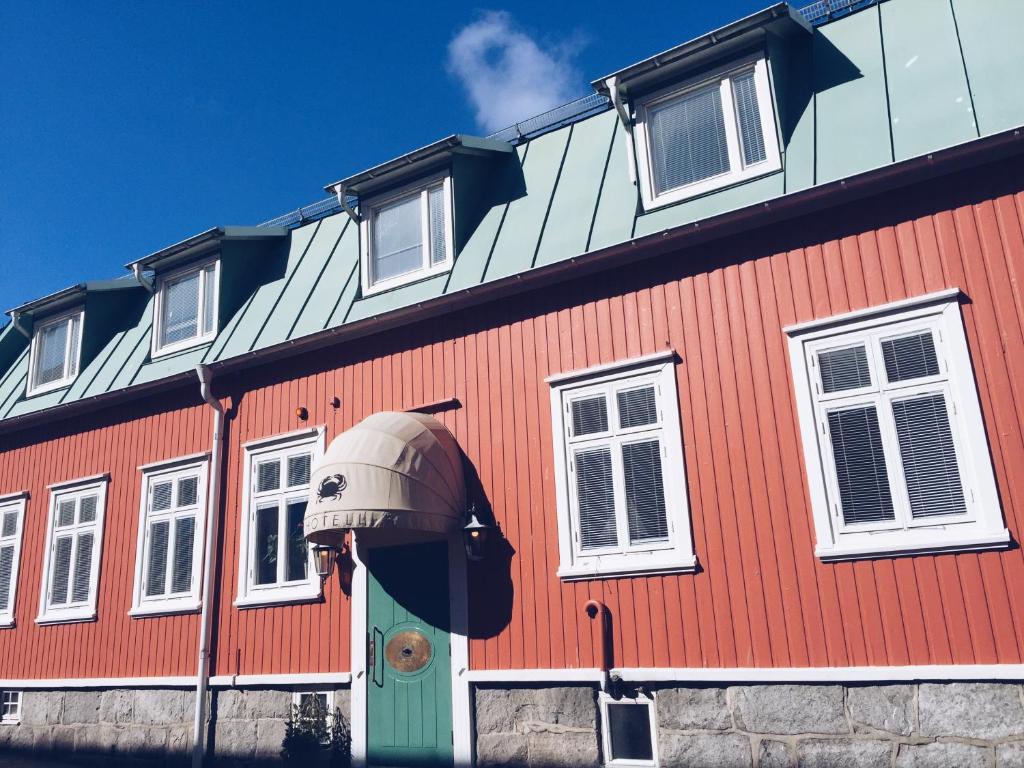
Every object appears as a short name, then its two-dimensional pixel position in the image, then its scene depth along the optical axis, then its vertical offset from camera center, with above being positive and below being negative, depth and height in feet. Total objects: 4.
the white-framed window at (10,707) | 43.29 -2.00
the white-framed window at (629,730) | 26.89 -2.84
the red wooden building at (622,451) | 24.30 +5.95
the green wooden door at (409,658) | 31.01 -0.49
